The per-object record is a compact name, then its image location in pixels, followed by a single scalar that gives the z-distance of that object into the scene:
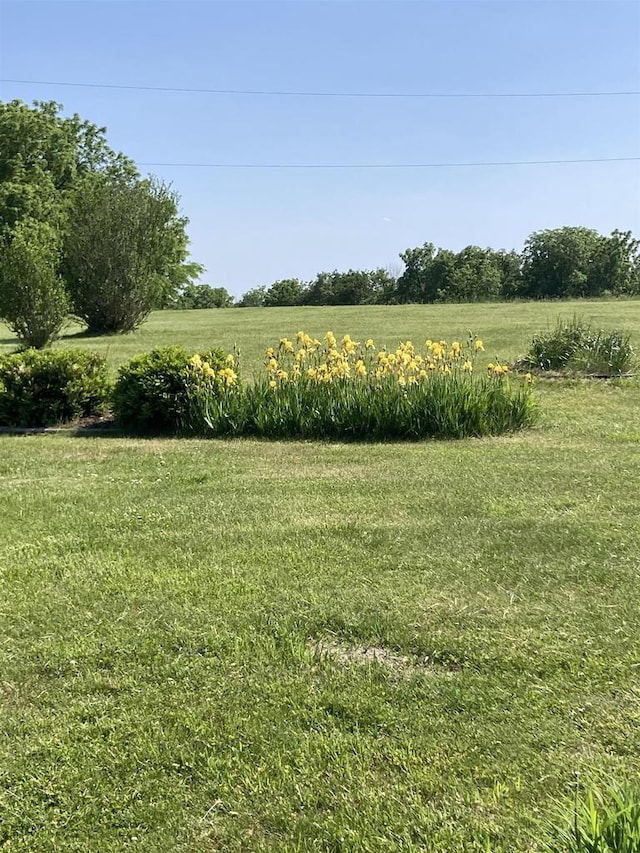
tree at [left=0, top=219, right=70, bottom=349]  14.70
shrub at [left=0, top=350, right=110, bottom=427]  7.79
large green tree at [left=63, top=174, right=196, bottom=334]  19.80
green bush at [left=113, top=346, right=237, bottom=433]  7.33
